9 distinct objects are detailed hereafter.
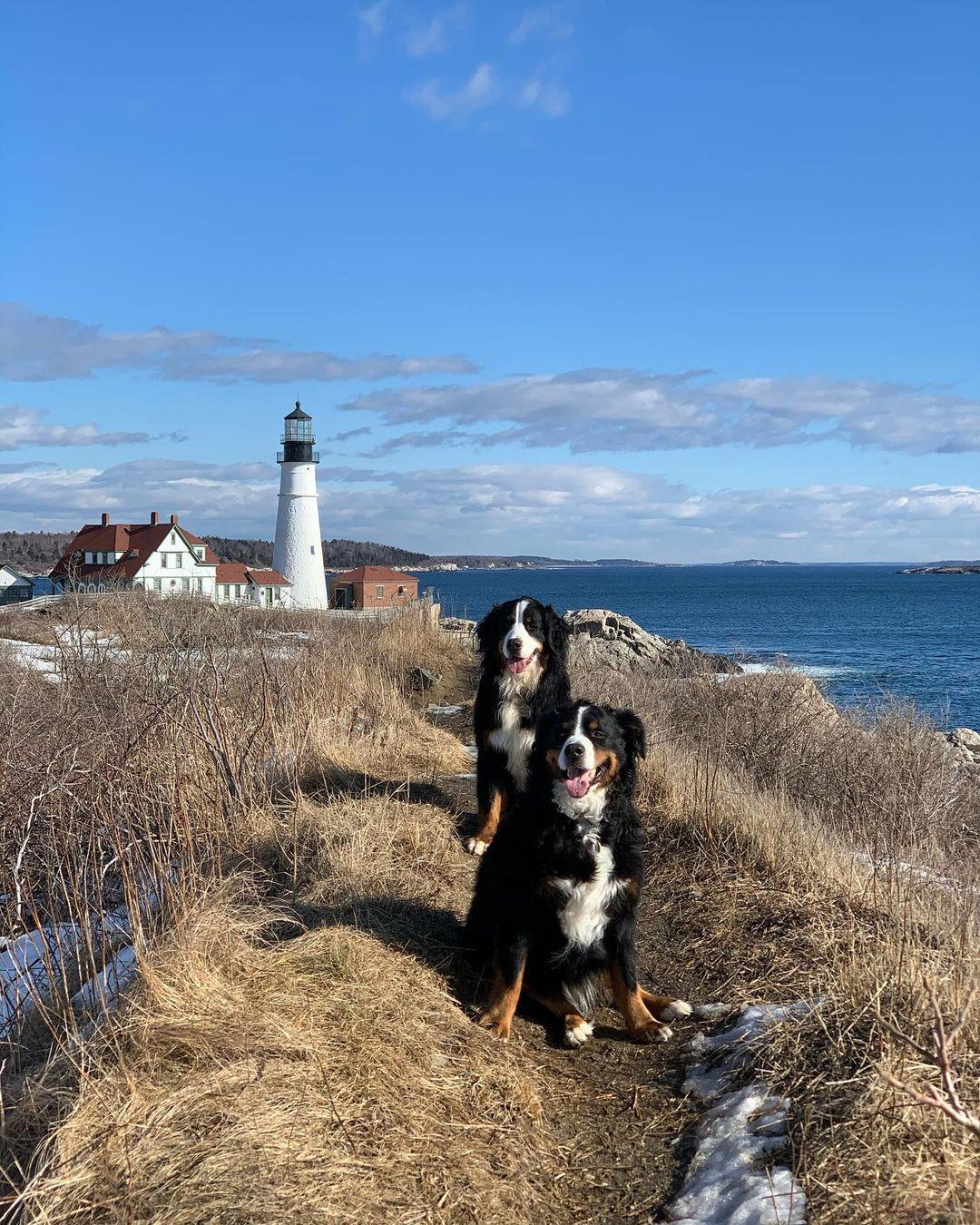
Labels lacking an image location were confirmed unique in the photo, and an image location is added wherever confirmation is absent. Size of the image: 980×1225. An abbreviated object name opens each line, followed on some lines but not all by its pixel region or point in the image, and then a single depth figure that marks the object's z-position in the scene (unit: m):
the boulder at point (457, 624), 21.11
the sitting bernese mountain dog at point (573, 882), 4.12
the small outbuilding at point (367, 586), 42.03
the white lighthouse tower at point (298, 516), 41.44
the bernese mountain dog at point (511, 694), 6.39
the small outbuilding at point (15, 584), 51.09
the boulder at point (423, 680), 14.63
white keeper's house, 40.91
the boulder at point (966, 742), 15.44
